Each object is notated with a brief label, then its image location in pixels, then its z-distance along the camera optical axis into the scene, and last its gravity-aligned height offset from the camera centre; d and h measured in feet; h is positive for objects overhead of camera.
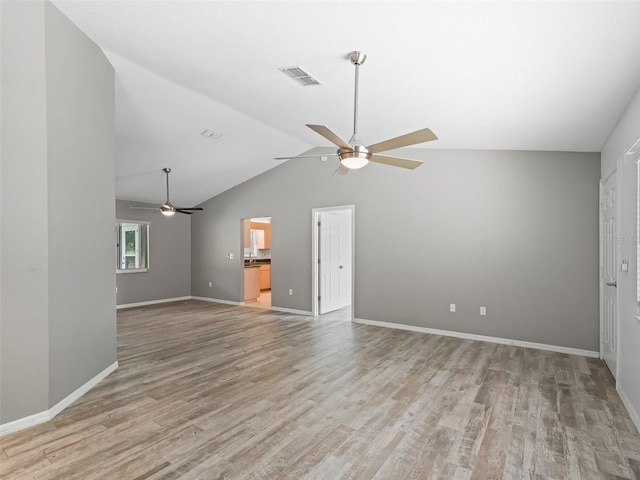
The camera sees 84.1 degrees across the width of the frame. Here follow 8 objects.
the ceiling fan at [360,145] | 8.85 +2.51
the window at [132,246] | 26.16 -0.52
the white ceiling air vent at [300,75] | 10.77 +5.16
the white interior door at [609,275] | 11.95 -1.33
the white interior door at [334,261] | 22.99 -1.49
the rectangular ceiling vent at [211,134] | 17.79 +5.37
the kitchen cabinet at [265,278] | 34.53 -3.83
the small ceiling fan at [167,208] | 21.68 +1.93
